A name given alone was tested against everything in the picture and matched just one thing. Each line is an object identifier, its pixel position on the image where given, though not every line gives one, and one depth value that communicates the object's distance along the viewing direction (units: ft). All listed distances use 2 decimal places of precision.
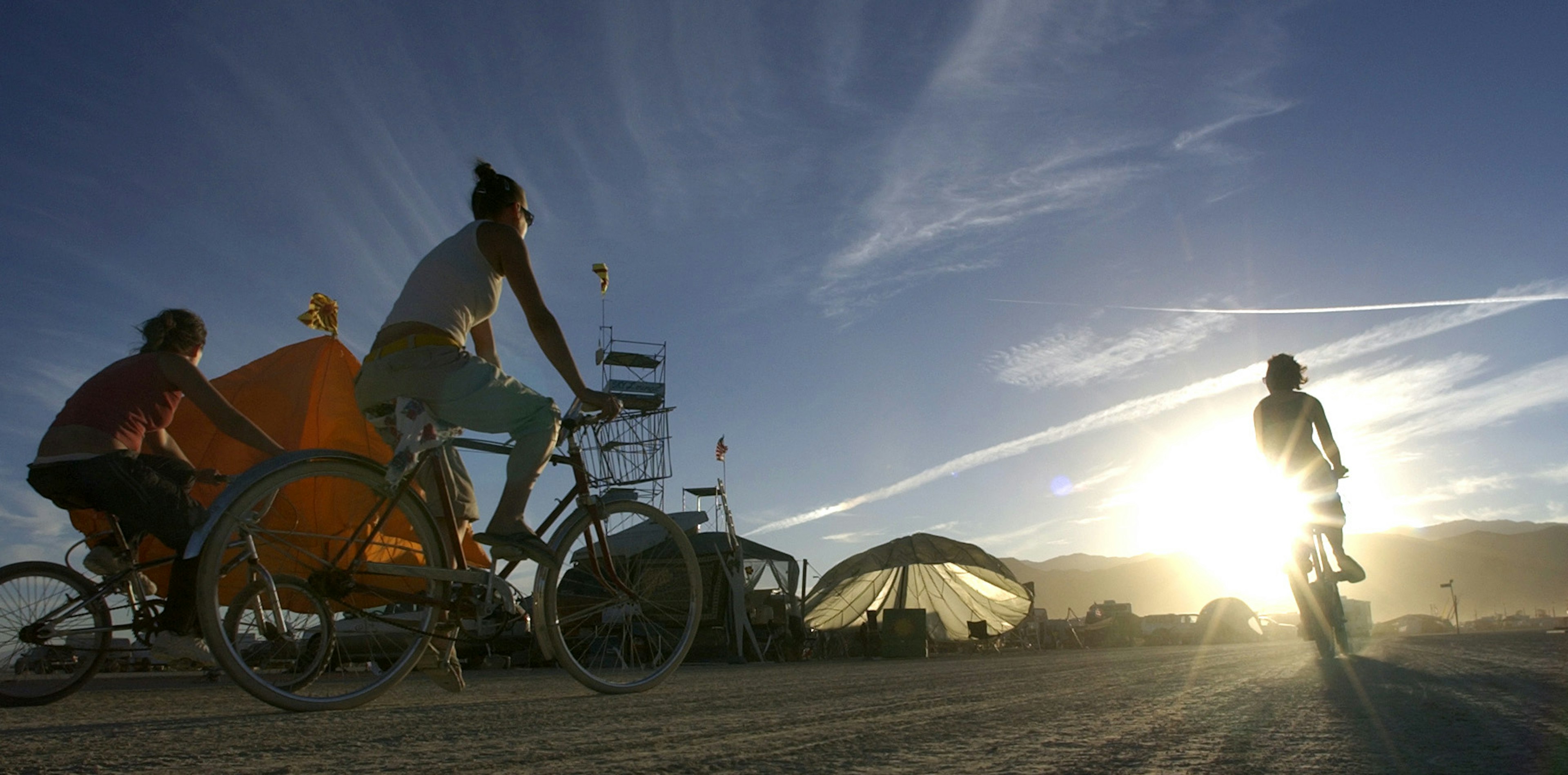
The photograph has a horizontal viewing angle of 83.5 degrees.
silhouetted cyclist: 16.42
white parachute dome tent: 64.85
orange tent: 20.13
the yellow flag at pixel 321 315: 20.59
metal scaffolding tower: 134.00
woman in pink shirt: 10.88
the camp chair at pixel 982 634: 60.85
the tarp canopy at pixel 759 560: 54.49
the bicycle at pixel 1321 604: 15.38
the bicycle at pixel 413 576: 8.21
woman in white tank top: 9.01
